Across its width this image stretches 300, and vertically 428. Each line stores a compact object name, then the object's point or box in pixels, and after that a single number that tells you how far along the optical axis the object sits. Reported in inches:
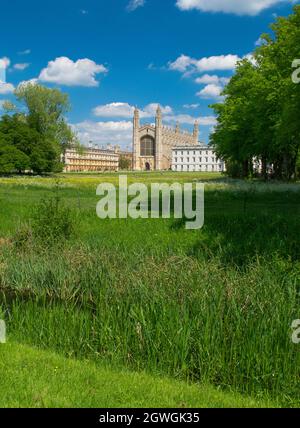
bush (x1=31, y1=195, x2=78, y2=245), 688.4
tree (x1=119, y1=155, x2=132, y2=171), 7740.2
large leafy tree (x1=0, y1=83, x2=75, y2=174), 2340.1
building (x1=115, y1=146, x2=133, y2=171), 7785.4
